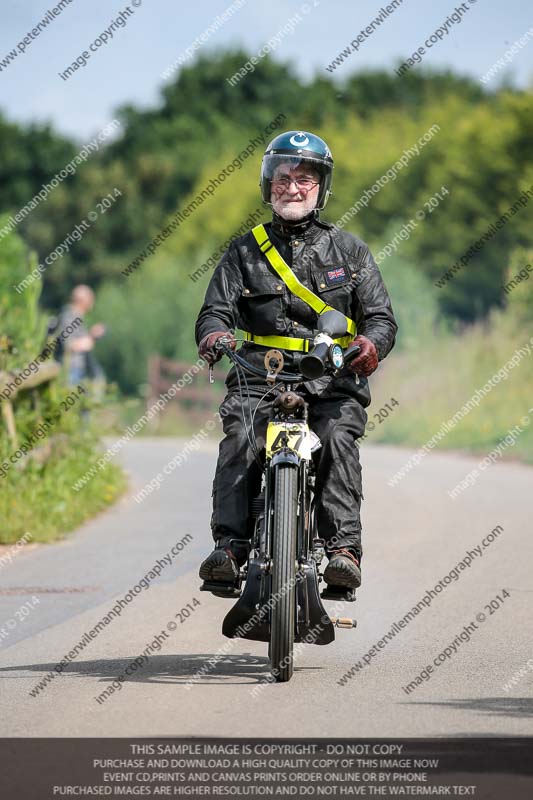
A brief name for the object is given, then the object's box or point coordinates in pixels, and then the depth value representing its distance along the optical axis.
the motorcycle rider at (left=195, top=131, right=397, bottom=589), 14.86
